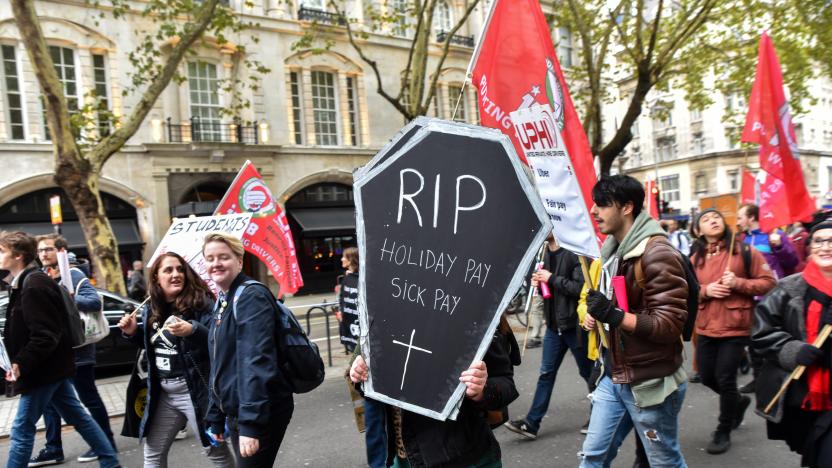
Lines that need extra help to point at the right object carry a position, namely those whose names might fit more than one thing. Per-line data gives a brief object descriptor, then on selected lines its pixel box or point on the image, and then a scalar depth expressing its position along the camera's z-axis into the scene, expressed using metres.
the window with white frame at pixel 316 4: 21.47
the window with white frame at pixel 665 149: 50.75
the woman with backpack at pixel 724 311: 4.61
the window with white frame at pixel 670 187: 50.41
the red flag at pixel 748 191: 7.03
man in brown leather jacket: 2.95
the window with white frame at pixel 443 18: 23.92
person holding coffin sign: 2.31
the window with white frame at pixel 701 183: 47.06
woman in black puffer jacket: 2.79
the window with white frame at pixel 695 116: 47.21
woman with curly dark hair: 3.65
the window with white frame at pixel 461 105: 24.41
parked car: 8.53
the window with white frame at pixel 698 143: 47.31
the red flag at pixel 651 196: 11.34
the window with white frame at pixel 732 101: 44.49
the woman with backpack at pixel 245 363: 2.83
